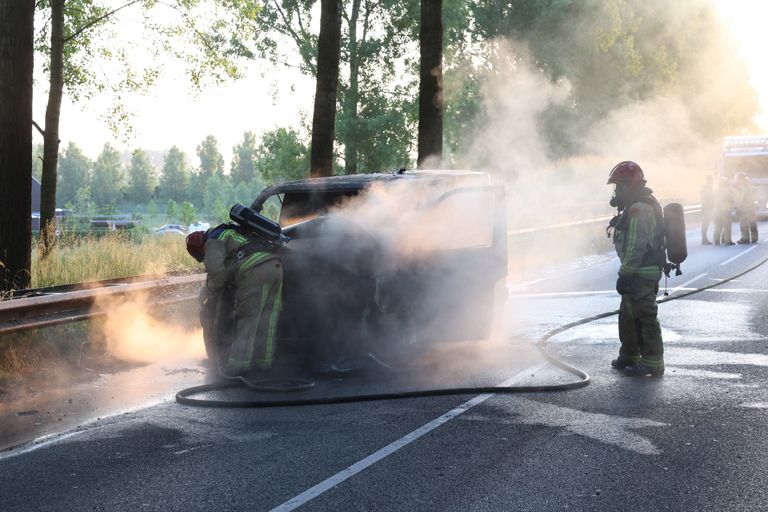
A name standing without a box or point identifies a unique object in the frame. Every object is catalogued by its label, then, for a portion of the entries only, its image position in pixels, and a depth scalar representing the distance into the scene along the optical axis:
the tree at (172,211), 140.50
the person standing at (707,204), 26.52
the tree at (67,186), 197.38
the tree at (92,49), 20.52
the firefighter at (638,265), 8.20
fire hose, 7.10
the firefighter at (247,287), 7.71
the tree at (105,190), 198.12
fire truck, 37.53
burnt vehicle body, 8.11
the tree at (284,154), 38.62
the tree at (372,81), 37.97
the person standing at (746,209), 25.23
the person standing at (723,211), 25.05
